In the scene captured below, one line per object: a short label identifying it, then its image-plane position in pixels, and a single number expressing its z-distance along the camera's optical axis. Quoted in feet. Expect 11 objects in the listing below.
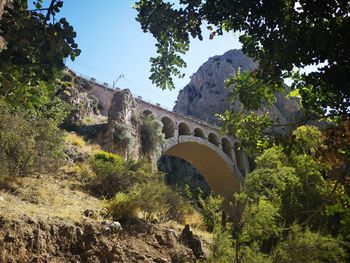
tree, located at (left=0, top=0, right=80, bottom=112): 12.71
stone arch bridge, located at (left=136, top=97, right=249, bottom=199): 101.19
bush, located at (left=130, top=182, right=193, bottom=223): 33.40
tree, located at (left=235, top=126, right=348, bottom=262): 28.25
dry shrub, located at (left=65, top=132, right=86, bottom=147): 59.14
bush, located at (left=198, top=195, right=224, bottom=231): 32.01
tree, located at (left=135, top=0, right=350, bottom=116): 14.56
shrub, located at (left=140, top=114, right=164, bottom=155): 78.21
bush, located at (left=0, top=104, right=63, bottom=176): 34.32
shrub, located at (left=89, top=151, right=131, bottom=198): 41.09
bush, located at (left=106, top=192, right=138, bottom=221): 31.17
